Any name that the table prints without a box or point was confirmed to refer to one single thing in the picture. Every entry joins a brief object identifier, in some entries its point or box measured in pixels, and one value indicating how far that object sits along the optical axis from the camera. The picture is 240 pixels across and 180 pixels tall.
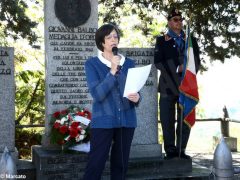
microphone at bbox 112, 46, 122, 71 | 3.55
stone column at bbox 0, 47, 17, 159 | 6.02
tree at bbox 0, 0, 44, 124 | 7.98
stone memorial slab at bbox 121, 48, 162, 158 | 6.31
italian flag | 5.59
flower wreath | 5.62
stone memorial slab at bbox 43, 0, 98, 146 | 6.27
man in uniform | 5.88
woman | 3.77
